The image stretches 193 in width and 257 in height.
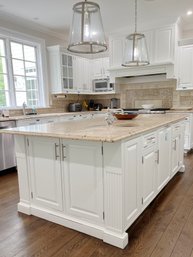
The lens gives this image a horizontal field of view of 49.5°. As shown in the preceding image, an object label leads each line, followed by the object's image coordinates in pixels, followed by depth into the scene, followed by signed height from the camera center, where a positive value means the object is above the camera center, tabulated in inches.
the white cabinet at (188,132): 178.1 -31.1
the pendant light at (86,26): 78.4 +26.8
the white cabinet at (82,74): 220.1 +25.1
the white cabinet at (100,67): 232.5 +33.0
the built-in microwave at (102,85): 229.4 +12.9
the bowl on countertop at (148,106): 205.0 -9.6
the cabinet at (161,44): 184.2 +46.3
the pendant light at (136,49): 114.5 +25.8
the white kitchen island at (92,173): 66.8 -27.3
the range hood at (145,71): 187.6 +24.1
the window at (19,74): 166.1 +20.7
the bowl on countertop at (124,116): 108.7 -10.0
